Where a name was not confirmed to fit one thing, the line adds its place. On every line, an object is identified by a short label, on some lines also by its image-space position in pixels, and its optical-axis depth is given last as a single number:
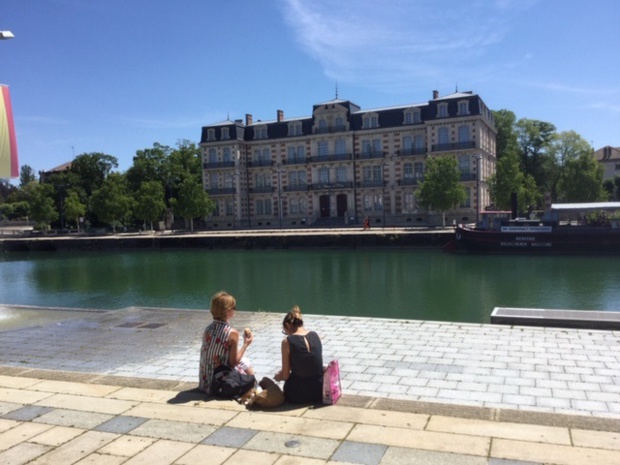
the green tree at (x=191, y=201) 55.38
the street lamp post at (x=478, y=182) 45.53
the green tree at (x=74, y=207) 63.12
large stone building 49.81
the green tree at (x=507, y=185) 47.25
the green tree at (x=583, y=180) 52.53
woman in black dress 5.61
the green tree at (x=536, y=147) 62.75
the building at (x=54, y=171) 87.24
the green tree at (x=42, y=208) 63.88
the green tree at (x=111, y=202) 59.03
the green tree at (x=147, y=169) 65.44
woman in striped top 5.95
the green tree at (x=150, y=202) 57.91
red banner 7.86
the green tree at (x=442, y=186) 45.22
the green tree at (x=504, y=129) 62.25
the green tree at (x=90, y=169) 71.56
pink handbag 5.60
